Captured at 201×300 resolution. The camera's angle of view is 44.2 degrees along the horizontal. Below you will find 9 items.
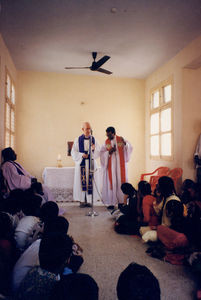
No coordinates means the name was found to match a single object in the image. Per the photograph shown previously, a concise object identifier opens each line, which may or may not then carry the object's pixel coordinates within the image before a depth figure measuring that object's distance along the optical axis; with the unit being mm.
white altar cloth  5711
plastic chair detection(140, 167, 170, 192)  5411
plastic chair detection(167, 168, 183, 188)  5188
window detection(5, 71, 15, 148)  5312
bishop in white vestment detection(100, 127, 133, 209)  5352
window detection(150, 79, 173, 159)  5918
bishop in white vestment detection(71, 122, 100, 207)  5516
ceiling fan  4938
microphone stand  4577
